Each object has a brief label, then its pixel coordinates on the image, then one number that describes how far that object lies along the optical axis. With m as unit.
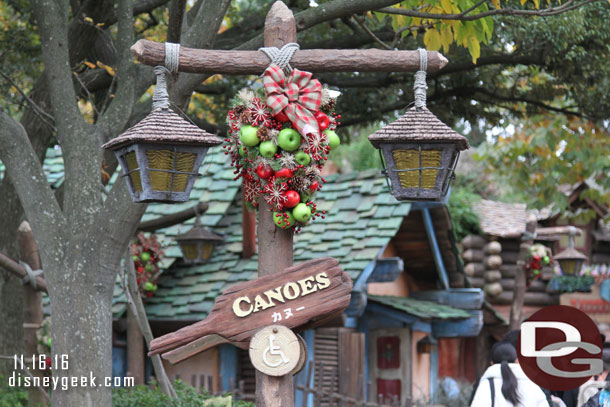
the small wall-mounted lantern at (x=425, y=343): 14.86
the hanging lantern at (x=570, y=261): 16.94
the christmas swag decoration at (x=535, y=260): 16.61
